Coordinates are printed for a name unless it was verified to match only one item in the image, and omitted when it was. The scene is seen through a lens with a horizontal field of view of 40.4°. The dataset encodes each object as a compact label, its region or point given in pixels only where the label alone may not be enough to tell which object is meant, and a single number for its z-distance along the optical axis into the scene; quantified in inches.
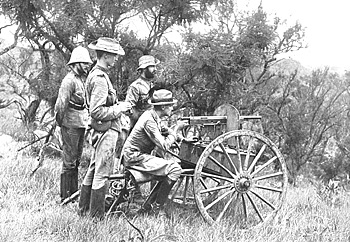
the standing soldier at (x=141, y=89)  277.3
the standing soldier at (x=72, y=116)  244.4
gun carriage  215.3
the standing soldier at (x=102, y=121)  202.4
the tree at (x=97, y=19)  347.4
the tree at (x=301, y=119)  513.7
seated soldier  211.8
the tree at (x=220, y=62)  396.5
